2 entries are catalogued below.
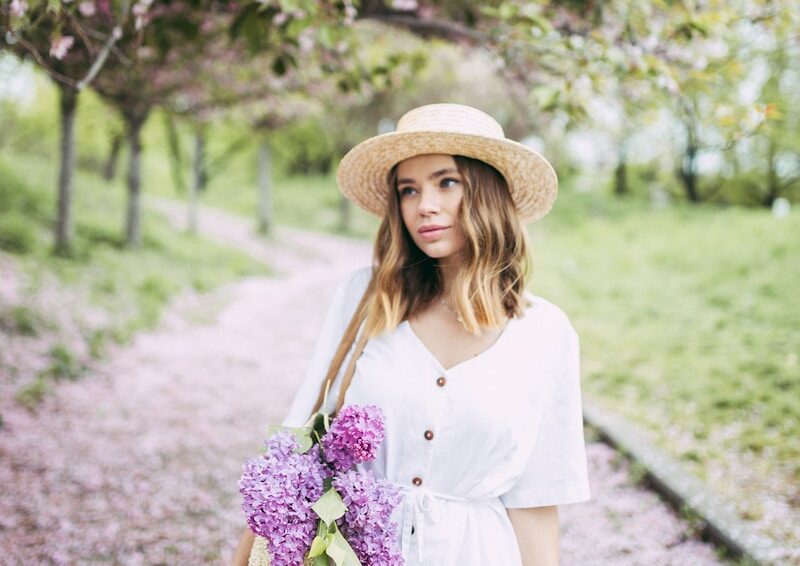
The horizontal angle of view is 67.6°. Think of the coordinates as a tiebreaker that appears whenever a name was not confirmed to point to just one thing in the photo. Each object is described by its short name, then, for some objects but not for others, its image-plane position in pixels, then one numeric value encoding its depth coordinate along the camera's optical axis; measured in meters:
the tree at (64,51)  2.27
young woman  1.71
